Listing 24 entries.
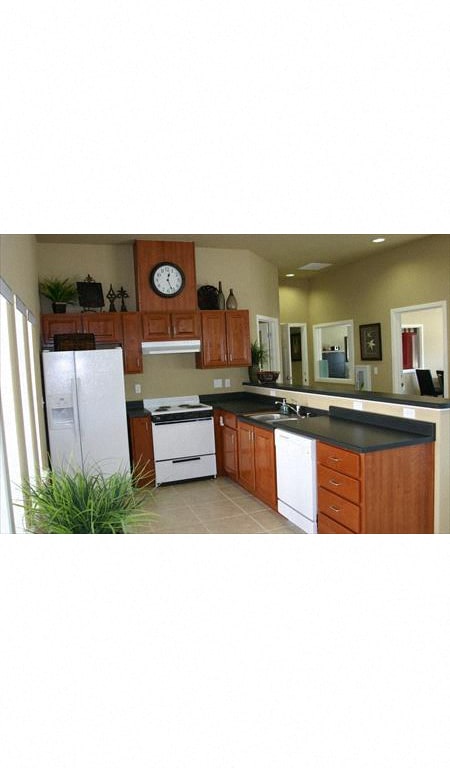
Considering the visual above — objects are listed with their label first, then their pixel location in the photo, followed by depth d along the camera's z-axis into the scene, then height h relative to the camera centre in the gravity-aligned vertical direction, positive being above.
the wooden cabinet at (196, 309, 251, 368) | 5.16 +0.21
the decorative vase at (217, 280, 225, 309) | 5.33 +0.67
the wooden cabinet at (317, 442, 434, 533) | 2.68 -0.85
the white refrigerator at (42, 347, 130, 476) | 4.14 -0.39
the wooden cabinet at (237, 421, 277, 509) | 3.82 -0.96
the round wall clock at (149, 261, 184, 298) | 4.93 +0.89
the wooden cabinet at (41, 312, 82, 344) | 4.57 +0.42
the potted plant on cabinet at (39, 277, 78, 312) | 4.66 +0.75
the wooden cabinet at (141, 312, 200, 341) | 4.91 +0.38
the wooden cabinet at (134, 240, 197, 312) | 4.89 +0.97
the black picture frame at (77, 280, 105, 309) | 4.73 +0.72
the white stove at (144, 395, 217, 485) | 4.75 -0.88
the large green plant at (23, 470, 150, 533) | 1.64 -0.52
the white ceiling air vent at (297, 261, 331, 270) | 6.60 +1.30
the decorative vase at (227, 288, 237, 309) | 5.36 +0.65
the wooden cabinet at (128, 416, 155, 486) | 4.76 -0.84
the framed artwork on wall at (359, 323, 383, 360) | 6.27 +0.13
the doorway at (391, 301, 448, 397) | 7.30 +0.10
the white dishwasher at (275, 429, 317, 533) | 3.15 -0.92
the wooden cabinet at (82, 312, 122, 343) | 4.72 +0.40
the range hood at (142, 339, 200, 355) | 4.93 +0.15
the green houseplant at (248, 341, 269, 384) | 5.55 -0.06
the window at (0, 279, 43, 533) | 2.13 -0.23
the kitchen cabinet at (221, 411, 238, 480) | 4.65 -0.92
